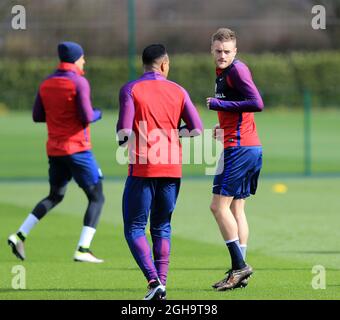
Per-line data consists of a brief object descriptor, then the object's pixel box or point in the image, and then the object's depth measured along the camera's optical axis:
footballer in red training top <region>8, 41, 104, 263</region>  23.50
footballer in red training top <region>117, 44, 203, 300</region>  17.80
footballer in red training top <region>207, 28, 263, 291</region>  19.42
